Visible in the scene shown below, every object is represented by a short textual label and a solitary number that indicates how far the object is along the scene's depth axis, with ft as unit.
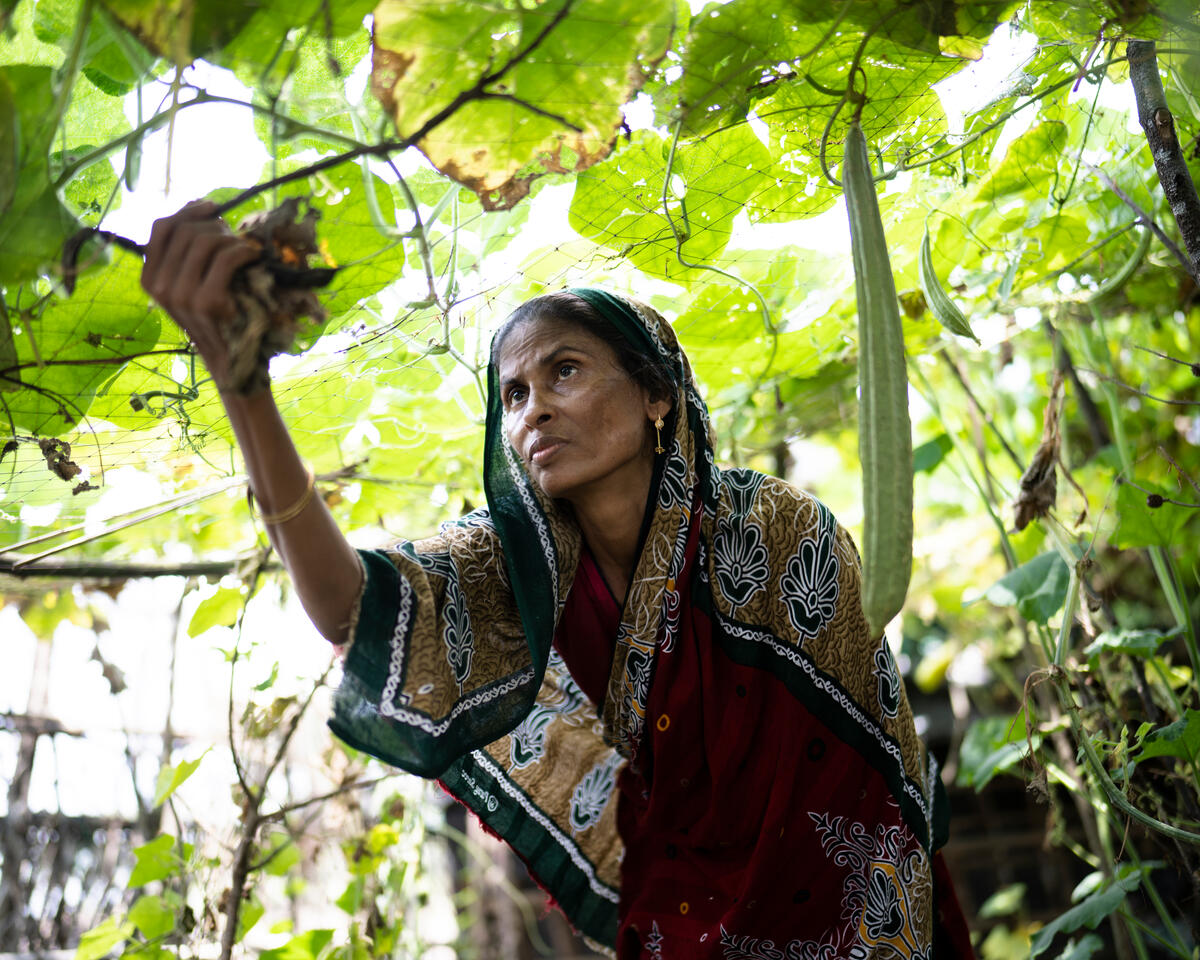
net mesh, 4.26
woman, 5.69
